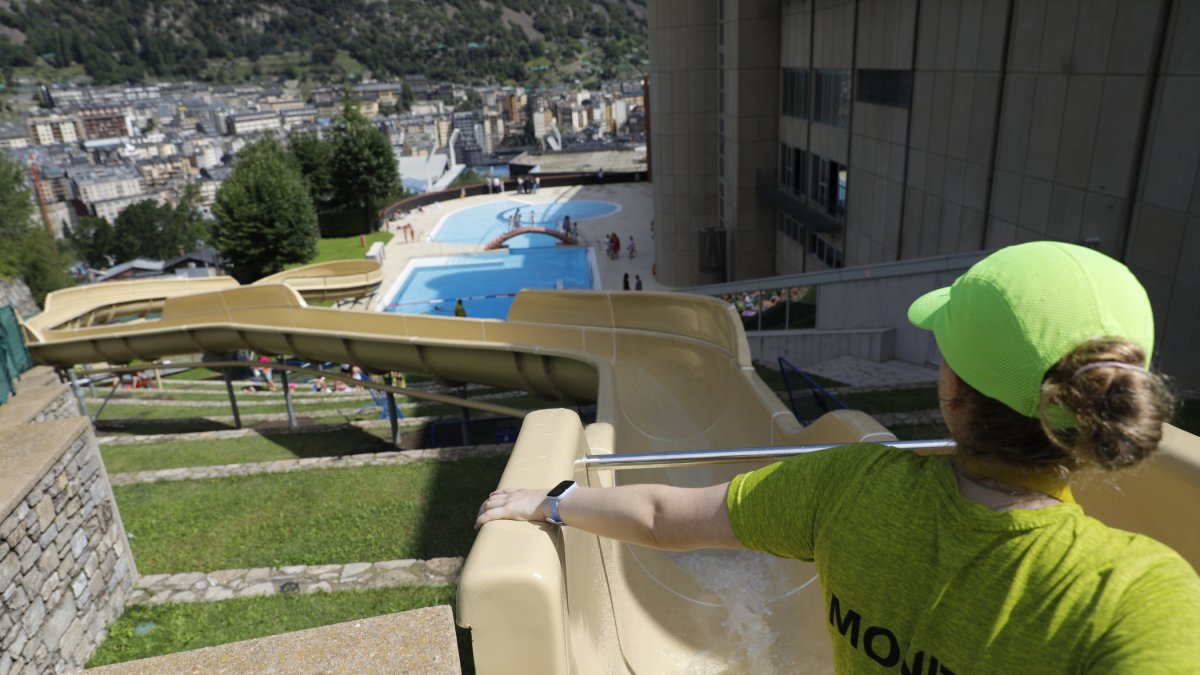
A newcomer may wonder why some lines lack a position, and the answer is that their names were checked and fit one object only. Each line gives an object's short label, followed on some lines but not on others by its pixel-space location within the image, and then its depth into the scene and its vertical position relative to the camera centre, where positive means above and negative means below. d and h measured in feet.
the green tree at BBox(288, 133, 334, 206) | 152.15 -11.56
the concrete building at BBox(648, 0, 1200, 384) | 33.50 -4.36
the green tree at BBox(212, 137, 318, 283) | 122.11 -18.10
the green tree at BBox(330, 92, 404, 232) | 152.46 -12.74
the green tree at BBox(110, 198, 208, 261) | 294.25 -46.42
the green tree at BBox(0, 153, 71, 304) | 152.05 -23.07
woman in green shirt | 3.99 -2.67
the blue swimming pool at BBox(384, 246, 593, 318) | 102.78 -27.17
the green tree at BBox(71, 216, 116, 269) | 295.28 -48.95
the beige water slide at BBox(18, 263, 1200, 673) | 8.12 -10.08
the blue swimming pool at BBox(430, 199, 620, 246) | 141.79 -24.65
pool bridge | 128.98 -24.56
